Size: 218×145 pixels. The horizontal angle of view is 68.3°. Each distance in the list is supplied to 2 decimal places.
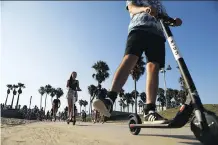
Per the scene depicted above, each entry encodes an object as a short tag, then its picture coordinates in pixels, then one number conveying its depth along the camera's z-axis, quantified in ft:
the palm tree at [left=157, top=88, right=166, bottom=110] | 313.31
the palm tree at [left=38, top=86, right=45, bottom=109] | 294.43
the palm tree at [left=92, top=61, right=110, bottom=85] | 180.26
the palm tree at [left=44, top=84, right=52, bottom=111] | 287.56
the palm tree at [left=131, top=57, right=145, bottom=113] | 141.66
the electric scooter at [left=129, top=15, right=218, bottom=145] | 4.15
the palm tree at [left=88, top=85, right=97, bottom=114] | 222.92
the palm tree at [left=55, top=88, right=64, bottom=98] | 278.15
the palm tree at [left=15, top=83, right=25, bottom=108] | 258.81
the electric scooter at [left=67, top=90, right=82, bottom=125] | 19.83
